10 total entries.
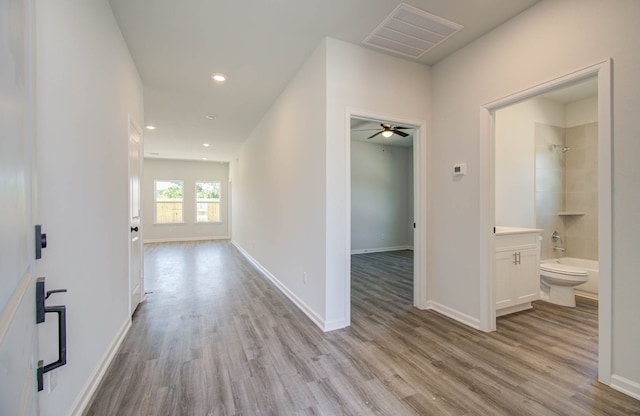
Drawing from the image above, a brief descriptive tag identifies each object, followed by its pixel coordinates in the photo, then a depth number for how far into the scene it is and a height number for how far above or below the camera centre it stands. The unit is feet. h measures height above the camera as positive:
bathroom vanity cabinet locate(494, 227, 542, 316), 9.80 -2.37
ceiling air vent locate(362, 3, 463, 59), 7.75 +5.47
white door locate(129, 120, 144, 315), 9.59 -0.44
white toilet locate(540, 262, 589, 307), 10.47 -3.04
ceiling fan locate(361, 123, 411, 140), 14.89 +4.32
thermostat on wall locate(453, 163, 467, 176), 9.39 +1.29
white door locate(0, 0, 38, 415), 1.74 -0.08
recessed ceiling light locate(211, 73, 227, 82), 11.43 +5.56
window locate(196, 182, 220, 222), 32.74 +0.67
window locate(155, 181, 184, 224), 30.78 +0.71
